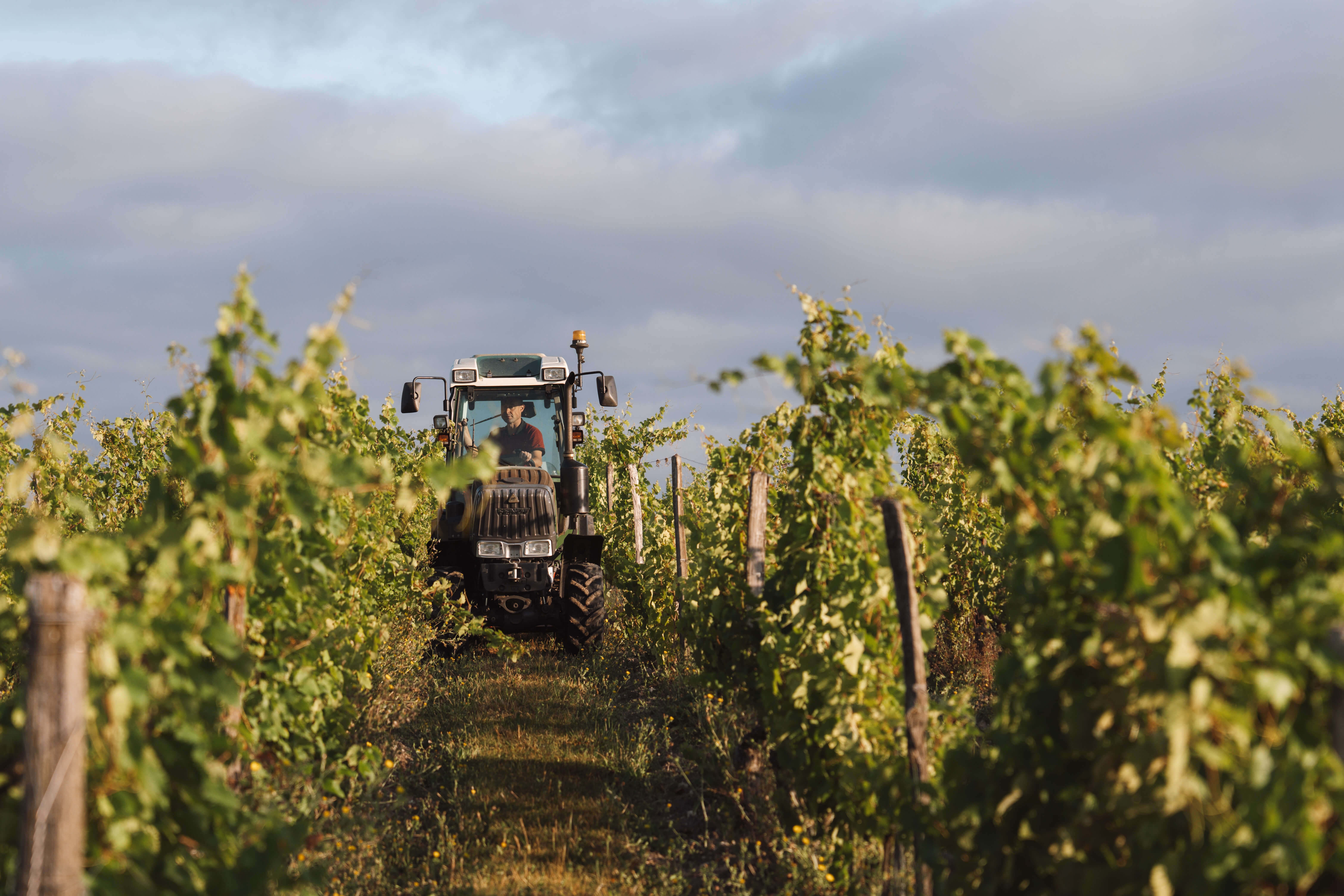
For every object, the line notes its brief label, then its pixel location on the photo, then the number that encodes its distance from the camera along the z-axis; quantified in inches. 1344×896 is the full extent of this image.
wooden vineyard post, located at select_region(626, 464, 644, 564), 751.7
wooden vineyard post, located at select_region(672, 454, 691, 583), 609.6
